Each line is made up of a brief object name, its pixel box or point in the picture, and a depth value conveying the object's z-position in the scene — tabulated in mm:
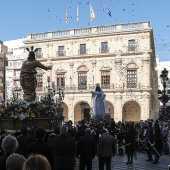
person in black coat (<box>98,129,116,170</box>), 9180
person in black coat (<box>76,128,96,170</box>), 8617
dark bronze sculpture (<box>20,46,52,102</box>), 13414
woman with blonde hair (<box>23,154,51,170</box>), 2965
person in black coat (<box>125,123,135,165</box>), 12070
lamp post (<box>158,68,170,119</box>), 21297
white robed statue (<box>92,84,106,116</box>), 19469
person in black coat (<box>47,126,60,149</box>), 8238
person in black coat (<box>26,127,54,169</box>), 5570
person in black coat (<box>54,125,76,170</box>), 6805
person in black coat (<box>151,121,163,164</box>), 12273
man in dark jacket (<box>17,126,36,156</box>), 6963
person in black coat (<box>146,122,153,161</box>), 12805
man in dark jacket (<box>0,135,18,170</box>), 4205
